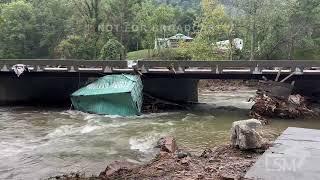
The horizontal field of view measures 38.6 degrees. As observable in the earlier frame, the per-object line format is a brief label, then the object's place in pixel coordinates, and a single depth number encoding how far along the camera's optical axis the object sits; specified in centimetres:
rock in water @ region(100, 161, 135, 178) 1142
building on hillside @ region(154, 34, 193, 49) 6028
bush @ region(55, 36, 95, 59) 5331
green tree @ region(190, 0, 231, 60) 4903
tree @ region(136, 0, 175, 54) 5656
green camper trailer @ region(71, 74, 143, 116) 2634
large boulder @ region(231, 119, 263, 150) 1091
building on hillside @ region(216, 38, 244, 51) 5373
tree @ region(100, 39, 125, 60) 4831
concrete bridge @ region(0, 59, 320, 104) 2725
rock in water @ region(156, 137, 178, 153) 1474
